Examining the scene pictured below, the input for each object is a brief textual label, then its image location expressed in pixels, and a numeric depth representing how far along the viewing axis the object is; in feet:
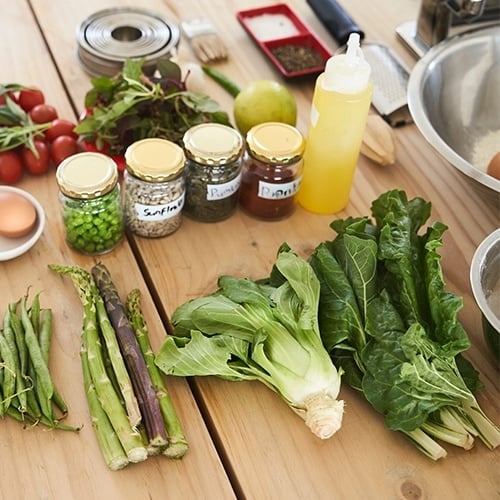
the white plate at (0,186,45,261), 3.78
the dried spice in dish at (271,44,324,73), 5.10
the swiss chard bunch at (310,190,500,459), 3.08
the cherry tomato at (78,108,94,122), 4.37
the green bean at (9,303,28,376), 3.29
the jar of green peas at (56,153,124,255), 3.56
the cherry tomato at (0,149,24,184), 4.15
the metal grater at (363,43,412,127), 4.85
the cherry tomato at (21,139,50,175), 4.21
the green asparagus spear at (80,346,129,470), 3.02
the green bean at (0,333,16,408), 3.14
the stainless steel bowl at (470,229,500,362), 3.23
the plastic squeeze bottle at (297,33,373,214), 3.71
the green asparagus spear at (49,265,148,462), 3.04
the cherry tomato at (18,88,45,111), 4.52
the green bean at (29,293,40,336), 3.48
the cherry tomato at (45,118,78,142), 4.34
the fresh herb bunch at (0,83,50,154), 4.17
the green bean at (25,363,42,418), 3.16
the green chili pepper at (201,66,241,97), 4.90
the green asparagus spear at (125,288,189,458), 3.09
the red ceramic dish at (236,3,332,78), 5.10
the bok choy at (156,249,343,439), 3.16
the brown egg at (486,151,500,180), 4.07
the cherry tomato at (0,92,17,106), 4.42
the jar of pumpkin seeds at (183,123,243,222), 3.78
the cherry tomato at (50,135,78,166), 4.25
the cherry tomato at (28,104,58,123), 4.43
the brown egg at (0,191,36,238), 3.83
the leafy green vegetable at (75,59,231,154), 4.18
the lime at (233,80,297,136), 4.38
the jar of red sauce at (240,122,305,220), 3.83
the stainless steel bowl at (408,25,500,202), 4.55
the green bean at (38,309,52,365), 3.37
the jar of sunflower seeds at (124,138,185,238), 3.65
